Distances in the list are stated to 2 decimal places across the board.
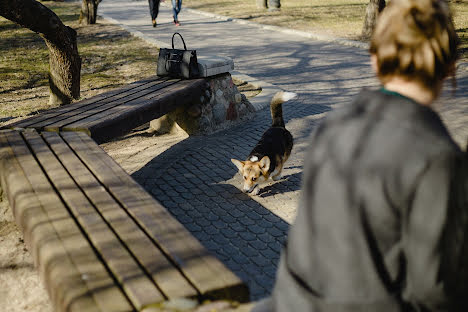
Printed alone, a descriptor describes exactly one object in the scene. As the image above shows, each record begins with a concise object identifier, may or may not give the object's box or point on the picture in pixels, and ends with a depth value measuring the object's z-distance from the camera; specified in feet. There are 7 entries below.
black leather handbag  21.03
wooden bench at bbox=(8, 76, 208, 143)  15.12
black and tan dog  15.76
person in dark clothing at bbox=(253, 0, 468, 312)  4.21
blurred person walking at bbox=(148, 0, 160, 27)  55.41
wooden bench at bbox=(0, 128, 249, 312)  6.79
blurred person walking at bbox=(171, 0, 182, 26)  57.41
